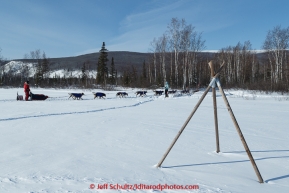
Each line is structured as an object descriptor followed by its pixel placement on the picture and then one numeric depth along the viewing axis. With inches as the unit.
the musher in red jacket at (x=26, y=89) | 651.3
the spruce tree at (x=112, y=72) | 2208.4
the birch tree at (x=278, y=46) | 1206.9
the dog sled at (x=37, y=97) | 656.3
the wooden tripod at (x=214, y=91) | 132.8
